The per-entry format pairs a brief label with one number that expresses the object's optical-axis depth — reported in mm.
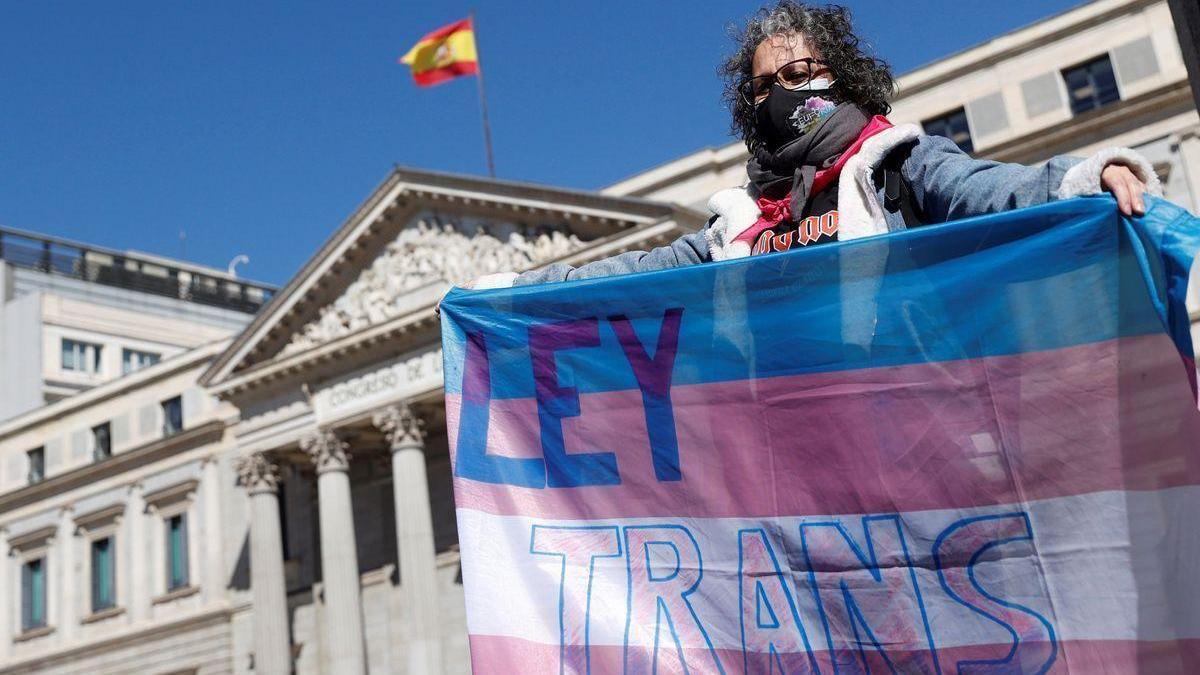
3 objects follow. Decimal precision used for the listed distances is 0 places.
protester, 3180
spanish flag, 39781
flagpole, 38228
